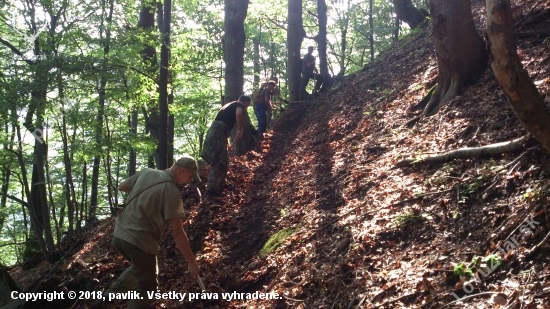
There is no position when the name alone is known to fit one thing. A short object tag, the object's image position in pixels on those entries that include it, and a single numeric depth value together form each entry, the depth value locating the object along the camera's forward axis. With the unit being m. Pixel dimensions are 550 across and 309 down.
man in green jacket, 4.55
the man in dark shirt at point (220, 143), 8.48
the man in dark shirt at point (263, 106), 12.76
